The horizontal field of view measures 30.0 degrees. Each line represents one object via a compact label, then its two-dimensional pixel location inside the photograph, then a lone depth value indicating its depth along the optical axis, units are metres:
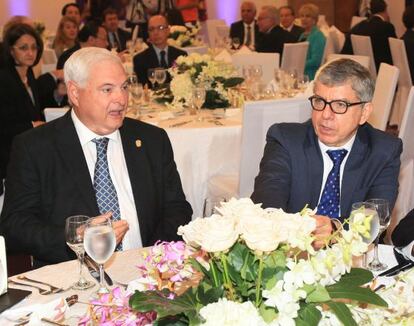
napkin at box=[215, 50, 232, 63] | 7.02
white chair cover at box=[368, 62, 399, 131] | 5.11
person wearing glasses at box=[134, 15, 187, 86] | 7.18
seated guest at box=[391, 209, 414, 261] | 2.46
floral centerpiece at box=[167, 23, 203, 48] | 8.88
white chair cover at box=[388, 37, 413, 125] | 7.82
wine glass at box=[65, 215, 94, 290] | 2.18
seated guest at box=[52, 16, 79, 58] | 8.43
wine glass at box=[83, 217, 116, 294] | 2.05
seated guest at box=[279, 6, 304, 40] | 10.61
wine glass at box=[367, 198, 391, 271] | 2.26
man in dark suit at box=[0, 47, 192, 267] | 2.83
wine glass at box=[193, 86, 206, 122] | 4.86
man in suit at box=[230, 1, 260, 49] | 10.82
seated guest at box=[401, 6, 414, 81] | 7.92
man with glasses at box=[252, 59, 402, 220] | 2.95
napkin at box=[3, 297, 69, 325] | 1.89
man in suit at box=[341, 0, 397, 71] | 9.12
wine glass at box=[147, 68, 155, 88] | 5.71
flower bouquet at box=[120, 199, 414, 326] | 1.40
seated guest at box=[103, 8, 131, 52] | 10.58
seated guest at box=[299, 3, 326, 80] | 9.31
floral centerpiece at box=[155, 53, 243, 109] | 5.12
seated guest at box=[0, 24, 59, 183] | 4.98
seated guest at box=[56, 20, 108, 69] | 7.45
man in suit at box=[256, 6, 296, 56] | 9.37
